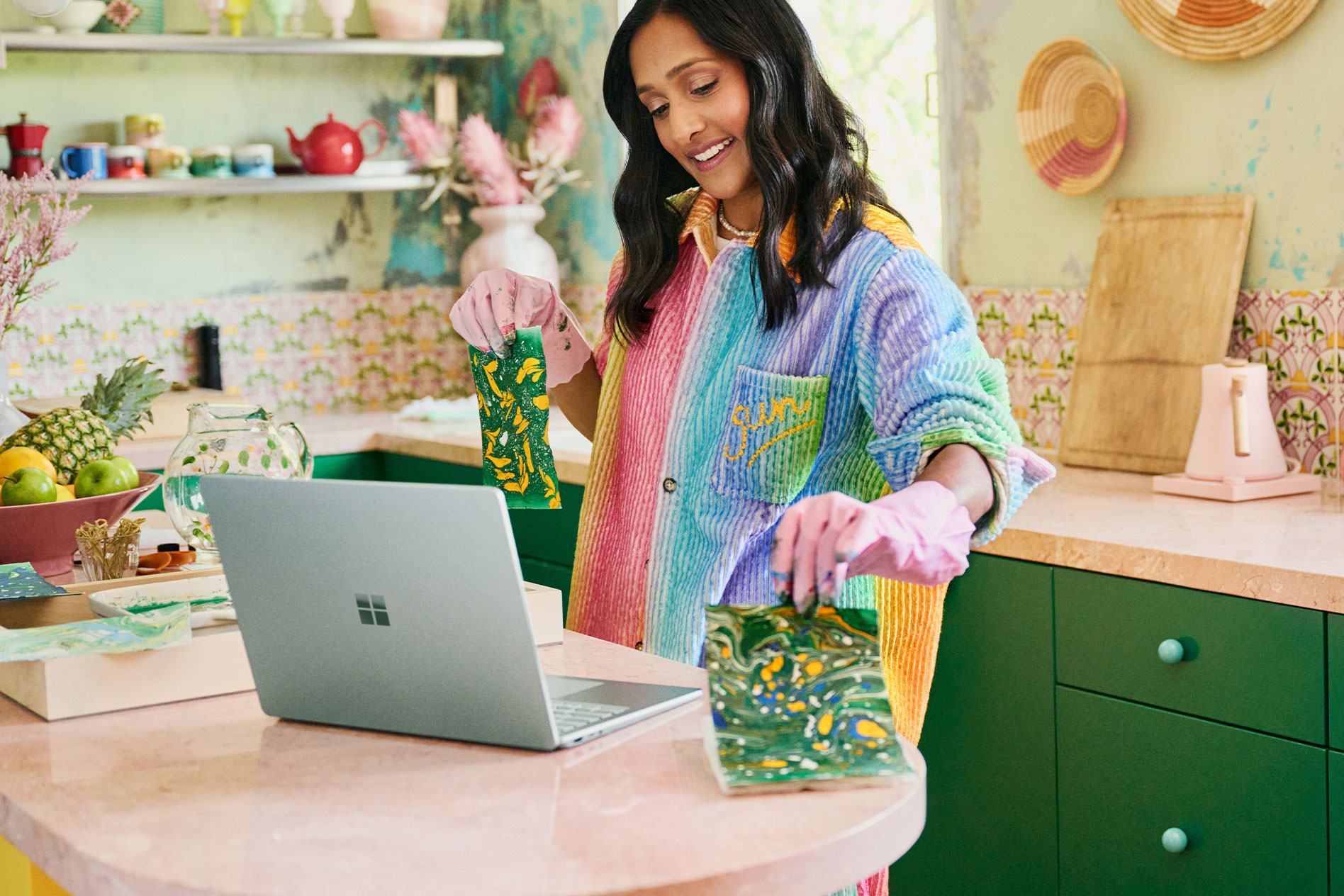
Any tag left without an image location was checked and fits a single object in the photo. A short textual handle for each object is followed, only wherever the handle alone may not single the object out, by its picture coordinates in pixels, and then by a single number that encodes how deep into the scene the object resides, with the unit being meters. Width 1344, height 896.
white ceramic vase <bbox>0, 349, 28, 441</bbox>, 2.14
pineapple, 1.79
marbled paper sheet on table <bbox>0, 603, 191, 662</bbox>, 1.19
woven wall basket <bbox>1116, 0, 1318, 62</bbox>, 2.32
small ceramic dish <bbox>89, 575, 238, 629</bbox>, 1.32
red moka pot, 3.67
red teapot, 3.97
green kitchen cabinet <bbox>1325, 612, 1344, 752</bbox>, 1.75
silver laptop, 0.99
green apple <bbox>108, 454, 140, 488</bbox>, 1.75
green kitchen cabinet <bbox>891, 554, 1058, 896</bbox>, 2.15
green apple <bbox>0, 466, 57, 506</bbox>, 1.65
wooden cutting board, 2.45
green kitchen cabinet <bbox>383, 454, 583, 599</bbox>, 3.12
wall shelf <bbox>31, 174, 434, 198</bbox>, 3.73
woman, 1.50
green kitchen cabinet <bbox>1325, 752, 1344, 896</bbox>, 1.77
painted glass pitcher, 1.51
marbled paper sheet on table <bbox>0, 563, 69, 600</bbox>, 1.43
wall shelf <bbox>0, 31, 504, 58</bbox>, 3.64
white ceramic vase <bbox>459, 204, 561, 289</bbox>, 4.09
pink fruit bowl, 1.63
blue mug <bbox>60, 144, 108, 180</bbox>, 3.72
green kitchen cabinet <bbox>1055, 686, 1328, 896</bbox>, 1.83
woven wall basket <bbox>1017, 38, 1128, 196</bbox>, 2.63
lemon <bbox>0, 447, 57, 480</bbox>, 1.70
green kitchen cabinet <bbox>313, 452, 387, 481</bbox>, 3.70
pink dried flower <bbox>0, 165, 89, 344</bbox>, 1.81
